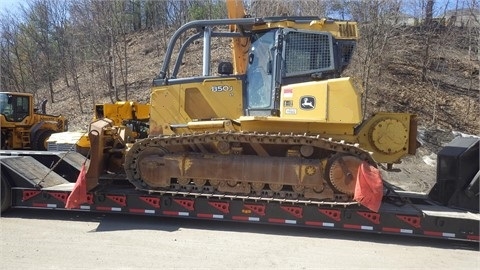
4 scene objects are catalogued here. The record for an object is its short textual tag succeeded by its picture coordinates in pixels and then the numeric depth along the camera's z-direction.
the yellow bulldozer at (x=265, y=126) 6.54
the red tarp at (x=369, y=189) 6.06
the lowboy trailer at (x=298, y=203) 6.31
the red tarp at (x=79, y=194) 6.70
